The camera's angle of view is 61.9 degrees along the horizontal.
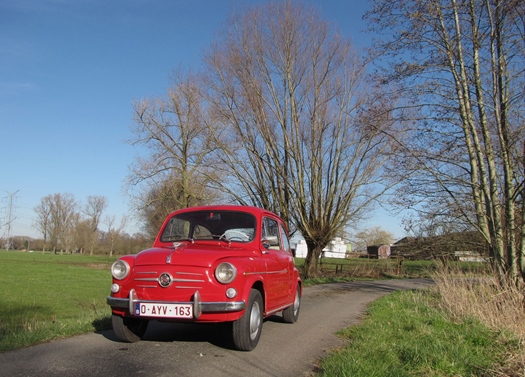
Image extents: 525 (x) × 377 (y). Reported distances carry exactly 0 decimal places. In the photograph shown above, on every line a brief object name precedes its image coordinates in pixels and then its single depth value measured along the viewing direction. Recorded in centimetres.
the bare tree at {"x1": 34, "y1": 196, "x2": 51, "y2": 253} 10299
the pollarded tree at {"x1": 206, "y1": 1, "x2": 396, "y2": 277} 2227
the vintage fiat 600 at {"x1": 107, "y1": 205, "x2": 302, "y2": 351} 505
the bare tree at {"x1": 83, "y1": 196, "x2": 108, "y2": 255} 10019
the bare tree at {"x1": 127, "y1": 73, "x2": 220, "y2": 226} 2766
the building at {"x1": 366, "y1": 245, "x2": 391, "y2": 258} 7654
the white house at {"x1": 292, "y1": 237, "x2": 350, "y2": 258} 7009
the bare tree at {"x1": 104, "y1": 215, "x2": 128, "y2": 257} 8669
